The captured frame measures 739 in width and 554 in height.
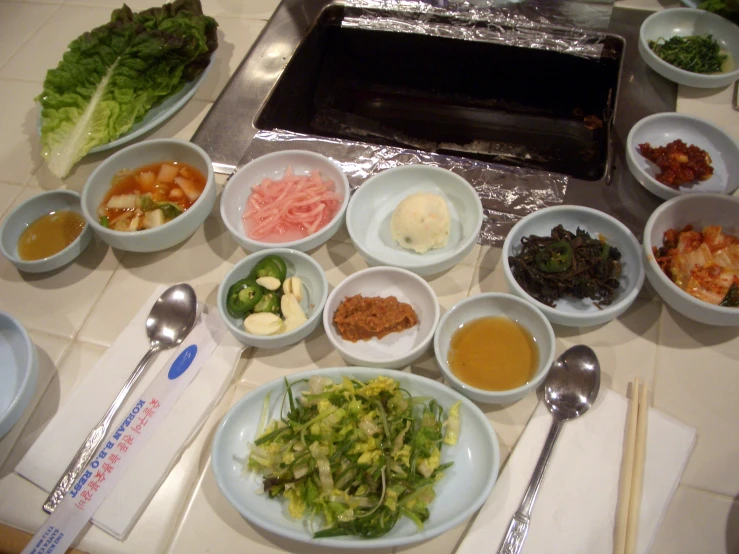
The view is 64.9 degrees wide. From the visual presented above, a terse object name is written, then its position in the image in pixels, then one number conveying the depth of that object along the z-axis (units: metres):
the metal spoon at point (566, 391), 0.43
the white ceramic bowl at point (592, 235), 0.48
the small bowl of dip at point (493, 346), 0.46
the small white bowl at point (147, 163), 0.55
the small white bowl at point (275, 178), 0.56
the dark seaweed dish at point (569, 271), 0.50
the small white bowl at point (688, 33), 0.63
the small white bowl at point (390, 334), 0.48
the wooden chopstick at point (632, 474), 0.40
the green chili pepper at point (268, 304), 0.51
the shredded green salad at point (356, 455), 0.41
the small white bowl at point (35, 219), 0.56
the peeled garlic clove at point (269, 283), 0.52
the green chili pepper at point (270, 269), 0.53
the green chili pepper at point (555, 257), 0.50
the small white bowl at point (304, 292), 0.49
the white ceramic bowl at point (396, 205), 0.54
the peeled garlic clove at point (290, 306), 0.51
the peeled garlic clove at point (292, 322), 0.50
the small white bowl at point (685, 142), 0.56
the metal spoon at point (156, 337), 0.45
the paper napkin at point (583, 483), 0.41
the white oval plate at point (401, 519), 0.40
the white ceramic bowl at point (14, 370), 0.48
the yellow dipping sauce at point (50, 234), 0.58
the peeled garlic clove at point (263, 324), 0.50
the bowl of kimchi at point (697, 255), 0.47
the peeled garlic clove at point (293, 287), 0.52
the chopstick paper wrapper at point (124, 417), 0.44
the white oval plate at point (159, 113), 0.65
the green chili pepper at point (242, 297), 0.51
